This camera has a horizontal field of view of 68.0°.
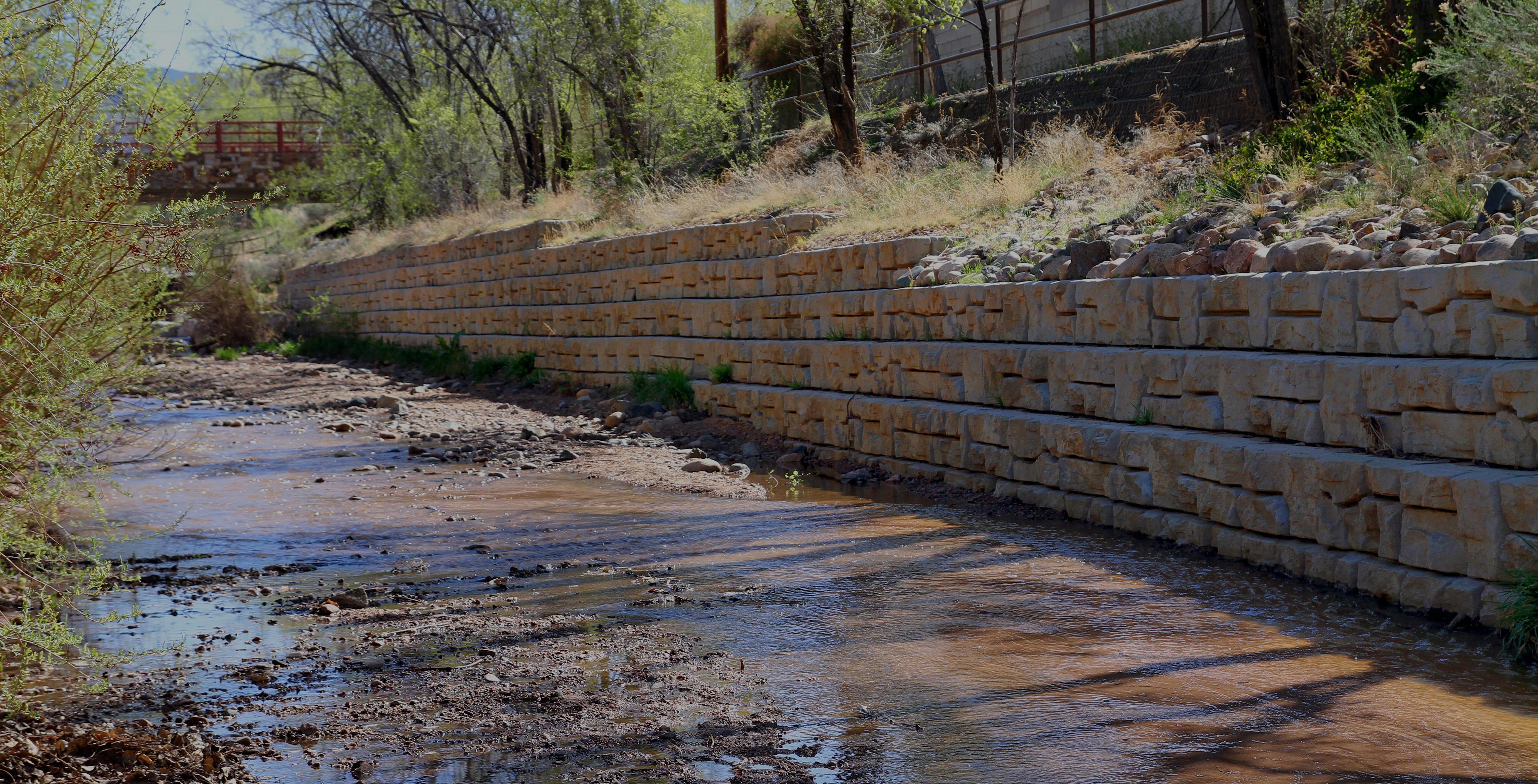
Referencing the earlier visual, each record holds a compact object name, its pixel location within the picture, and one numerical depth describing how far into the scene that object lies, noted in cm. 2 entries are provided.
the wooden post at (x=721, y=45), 1997
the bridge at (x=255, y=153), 3112
